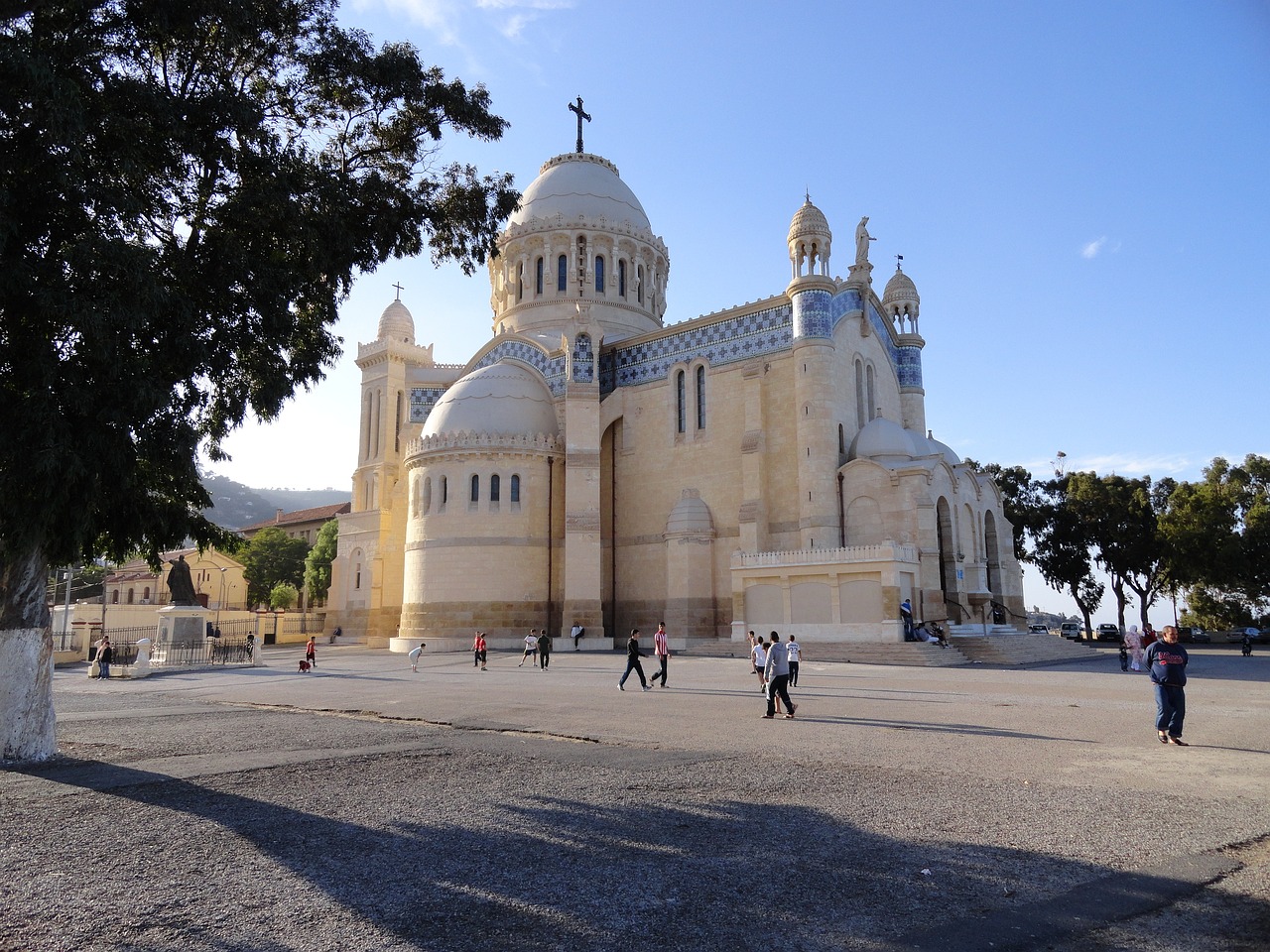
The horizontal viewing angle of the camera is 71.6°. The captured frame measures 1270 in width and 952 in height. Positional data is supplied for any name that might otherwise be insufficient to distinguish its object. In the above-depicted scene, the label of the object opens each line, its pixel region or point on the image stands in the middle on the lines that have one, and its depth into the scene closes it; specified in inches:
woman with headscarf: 912.3
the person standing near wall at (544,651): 999.6
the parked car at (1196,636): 1932.8
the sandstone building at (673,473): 1230.9
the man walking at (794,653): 661.3
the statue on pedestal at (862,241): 1435.8
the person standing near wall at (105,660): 983.6
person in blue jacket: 408.2
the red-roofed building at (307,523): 3221.0
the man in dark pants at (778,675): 525.3
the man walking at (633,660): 708.7
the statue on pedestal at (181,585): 1208.2
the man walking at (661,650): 749.4
